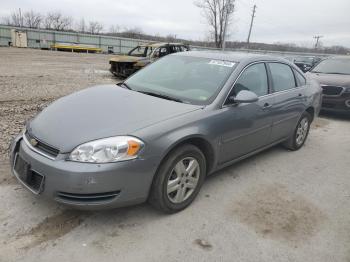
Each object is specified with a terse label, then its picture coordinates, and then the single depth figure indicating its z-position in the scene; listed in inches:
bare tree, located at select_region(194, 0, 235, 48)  1272.1
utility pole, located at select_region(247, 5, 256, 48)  1825.8
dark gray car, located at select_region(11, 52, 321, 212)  99.7
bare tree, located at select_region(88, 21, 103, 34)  2997.0
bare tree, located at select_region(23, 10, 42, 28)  2891.2
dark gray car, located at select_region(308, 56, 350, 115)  299.3
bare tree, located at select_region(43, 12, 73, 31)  2815.0
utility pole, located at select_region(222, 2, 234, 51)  1258.0
